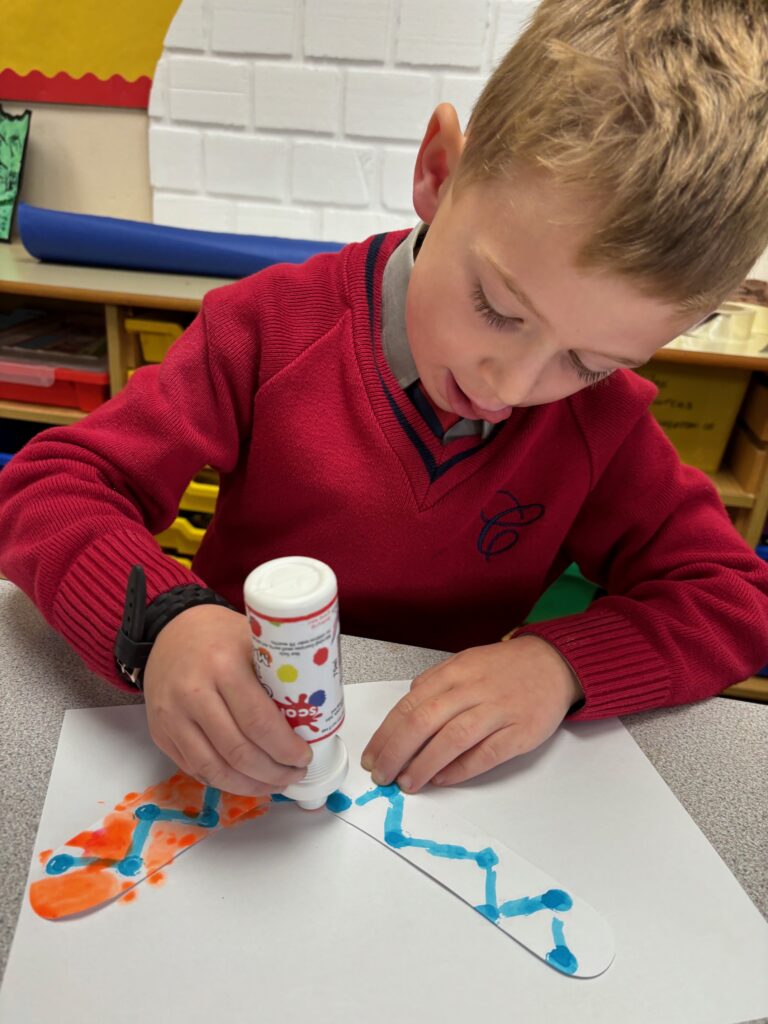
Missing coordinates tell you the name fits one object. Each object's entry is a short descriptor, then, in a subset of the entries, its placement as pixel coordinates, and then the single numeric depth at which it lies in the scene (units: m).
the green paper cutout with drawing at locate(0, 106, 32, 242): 1.65
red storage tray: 1.42
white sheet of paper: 0.34
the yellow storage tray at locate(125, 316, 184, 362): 1.34
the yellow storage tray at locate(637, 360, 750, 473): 1.30
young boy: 0.41
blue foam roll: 1.39
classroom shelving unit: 1.27
